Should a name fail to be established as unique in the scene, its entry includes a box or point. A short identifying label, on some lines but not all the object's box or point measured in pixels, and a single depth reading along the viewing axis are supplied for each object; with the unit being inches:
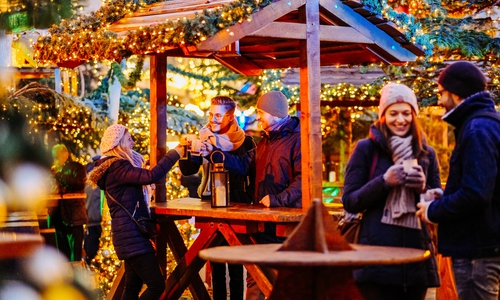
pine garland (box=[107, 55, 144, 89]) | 360.2
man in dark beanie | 172.2
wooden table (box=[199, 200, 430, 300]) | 160.6
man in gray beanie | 268.4
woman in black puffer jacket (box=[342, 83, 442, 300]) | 179.5
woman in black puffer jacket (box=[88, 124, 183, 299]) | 263.4
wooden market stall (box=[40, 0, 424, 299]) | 253.1
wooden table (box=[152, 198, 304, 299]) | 250.2
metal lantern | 277.6
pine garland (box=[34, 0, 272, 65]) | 244.7
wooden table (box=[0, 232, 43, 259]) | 69.6
